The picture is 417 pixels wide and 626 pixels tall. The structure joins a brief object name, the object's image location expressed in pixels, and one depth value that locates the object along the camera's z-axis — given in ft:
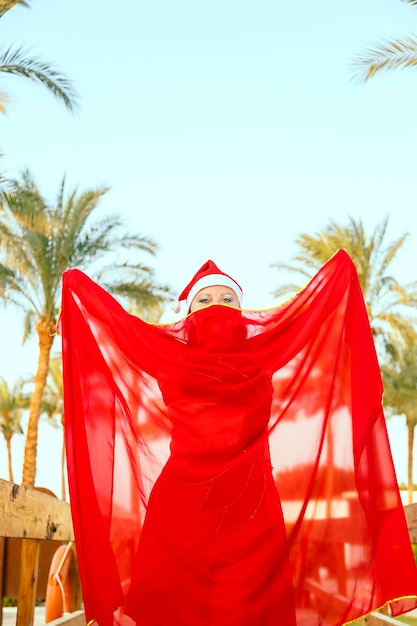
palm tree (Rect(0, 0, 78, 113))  41.96
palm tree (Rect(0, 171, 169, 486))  55.57
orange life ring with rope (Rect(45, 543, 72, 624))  21.30
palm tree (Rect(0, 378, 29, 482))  109.70
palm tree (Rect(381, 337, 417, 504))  79.77
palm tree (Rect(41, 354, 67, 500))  99.22
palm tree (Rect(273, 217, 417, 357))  66.80
